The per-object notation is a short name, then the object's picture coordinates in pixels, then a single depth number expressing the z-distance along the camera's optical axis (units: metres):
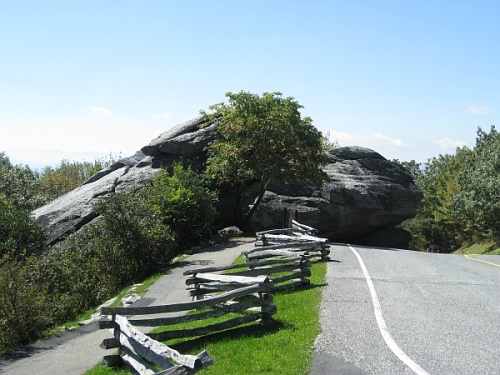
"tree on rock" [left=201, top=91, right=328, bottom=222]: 29.14
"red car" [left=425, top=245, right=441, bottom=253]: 53.04
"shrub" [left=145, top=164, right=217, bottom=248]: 26.61
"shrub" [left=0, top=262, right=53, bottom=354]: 13.88
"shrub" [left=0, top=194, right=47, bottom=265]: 23.55
